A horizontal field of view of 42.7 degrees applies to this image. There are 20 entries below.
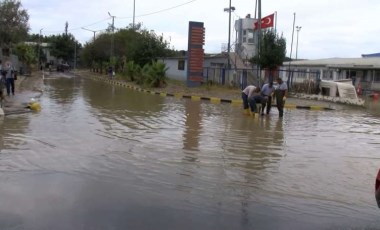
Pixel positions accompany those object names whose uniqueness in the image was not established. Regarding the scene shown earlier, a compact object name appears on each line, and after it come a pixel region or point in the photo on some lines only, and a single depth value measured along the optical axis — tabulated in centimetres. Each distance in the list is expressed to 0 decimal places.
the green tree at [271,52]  3162
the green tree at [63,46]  10262
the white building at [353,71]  4115
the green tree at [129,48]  4884
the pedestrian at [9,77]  2066
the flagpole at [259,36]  2722
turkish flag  3541
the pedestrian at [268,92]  1823
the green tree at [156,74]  3600
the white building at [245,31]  6193
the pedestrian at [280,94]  1817
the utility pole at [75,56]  10218
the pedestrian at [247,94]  1775
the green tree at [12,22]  3703
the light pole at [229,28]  3950
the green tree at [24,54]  5758
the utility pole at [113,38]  6756
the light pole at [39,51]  9524
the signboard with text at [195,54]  3494
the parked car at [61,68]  8386
